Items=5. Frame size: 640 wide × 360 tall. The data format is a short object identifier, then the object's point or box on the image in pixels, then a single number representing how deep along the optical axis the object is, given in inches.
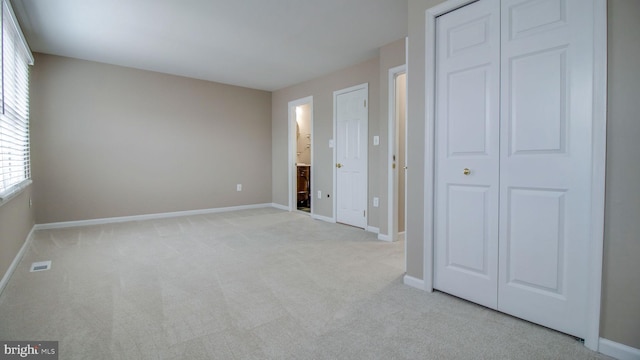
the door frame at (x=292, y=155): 227.1
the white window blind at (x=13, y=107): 95.3
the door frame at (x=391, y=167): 145.5
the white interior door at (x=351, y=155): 169.8
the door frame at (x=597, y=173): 59.4
